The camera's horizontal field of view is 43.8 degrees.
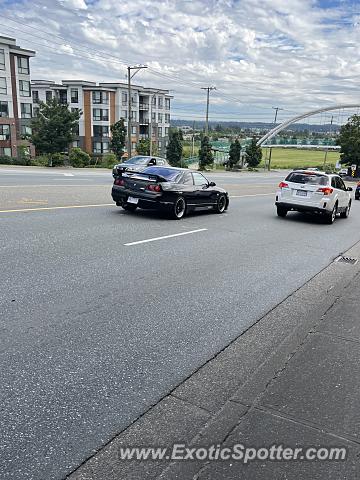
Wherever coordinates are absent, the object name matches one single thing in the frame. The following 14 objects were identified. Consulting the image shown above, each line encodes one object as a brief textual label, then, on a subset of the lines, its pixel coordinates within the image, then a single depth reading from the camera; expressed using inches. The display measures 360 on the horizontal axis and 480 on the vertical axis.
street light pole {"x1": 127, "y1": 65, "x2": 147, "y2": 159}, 1732.3
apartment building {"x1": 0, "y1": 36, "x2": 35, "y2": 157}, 2073.1
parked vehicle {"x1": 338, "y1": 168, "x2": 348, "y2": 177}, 3157.0
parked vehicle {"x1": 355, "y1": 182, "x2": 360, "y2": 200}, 1159.6
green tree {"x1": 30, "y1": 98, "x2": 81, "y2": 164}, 1713.8
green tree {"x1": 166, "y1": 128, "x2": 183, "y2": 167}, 2751.0
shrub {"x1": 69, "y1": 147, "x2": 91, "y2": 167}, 1942.7
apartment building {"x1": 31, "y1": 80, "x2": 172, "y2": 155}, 2915.8
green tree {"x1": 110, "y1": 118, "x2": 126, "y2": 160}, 2691.9
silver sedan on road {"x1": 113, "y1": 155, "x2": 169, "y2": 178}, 917.0
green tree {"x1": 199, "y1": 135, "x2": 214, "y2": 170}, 2650.1
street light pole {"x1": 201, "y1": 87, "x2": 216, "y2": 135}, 2787.9
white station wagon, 575.5
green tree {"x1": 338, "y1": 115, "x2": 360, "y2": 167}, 2768.2
